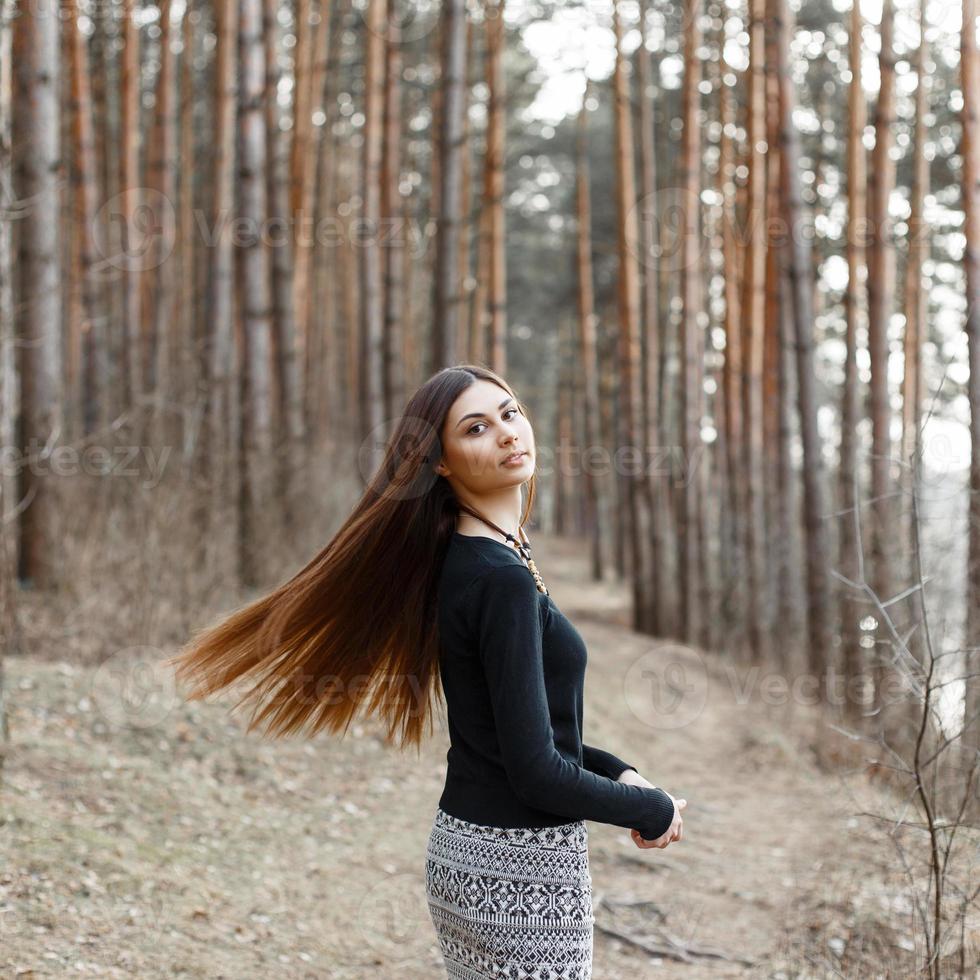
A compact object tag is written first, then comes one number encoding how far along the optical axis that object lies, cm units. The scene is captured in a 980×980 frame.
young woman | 221
